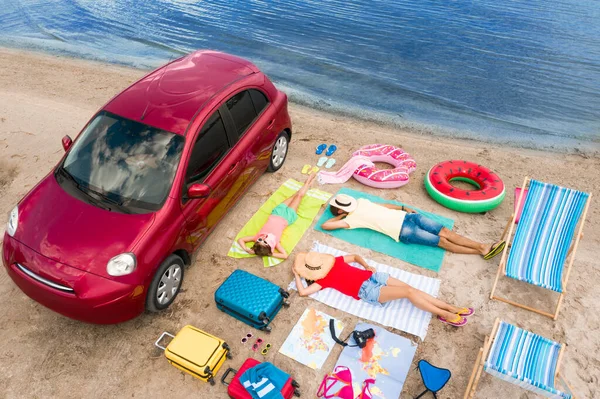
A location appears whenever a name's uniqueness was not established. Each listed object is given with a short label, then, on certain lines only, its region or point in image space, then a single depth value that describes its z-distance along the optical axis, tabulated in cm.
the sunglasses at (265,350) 492
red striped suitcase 438
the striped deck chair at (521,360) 406
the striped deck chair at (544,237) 544
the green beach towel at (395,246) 620
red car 454
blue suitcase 511
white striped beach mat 527
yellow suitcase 456
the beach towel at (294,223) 626
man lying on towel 630
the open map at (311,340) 489
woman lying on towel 528
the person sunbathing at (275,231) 599
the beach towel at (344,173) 776
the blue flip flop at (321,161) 825
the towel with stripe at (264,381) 432
